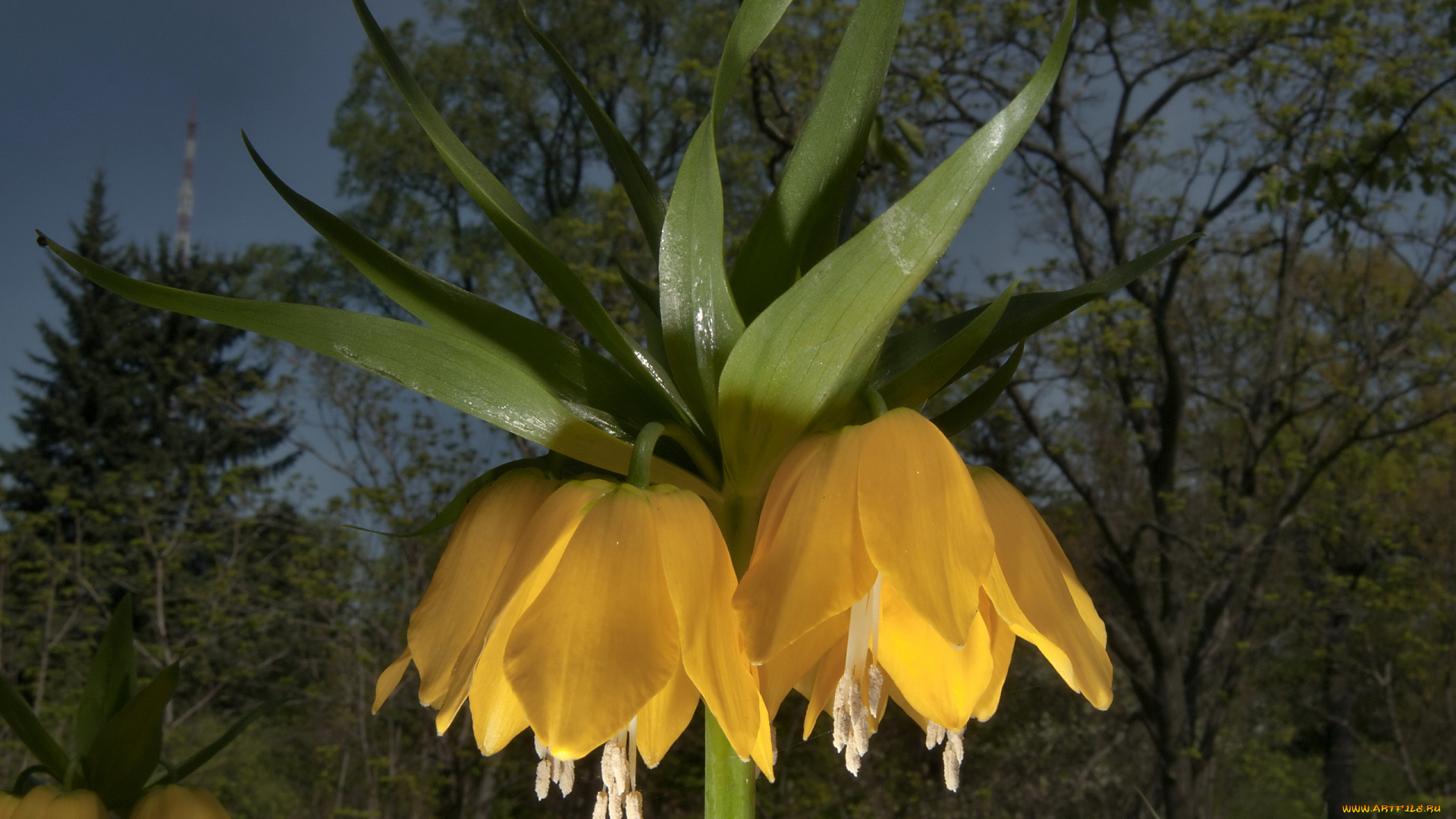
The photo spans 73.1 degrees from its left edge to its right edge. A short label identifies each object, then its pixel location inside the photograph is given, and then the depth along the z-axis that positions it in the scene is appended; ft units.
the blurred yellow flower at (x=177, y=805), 1.97
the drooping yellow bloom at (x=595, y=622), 1.14
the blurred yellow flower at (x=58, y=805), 1.86
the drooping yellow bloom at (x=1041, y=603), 1.27
